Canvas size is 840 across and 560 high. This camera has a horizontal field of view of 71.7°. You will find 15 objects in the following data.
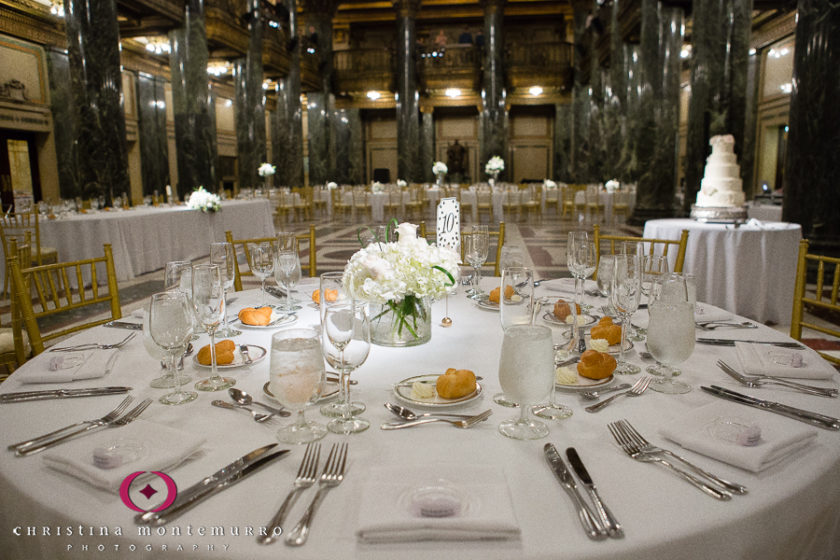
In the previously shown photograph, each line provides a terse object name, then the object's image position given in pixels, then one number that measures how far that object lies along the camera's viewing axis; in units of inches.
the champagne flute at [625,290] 56.9
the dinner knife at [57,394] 49.7
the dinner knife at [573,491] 30.6
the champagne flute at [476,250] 83.4
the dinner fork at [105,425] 39.9
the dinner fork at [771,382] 49.5
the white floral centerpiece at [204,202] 301.1
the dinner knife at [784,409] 43.4
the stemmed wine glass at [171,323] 48.0
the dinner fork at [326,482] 30.5
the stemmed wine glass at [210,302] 54.7
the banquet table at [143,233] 232.4
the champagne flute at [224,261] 70.8
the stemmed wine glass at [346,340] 42.7
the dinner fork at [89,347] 62.3
